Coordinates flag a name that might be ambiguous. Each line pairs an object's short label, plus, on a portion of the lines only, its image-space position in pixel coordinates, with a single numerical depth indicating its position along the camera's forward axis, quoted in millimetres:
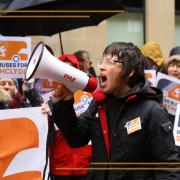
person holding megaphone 3853
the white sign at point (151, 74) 7352
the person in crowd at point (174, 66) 7655
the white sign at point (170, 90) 6828
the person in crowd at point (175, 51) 9714
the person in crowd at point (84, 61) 8849
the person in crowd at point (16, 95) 5641
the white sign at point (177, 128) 6119
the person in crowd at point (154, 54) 9113
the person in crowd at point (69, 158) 6625
